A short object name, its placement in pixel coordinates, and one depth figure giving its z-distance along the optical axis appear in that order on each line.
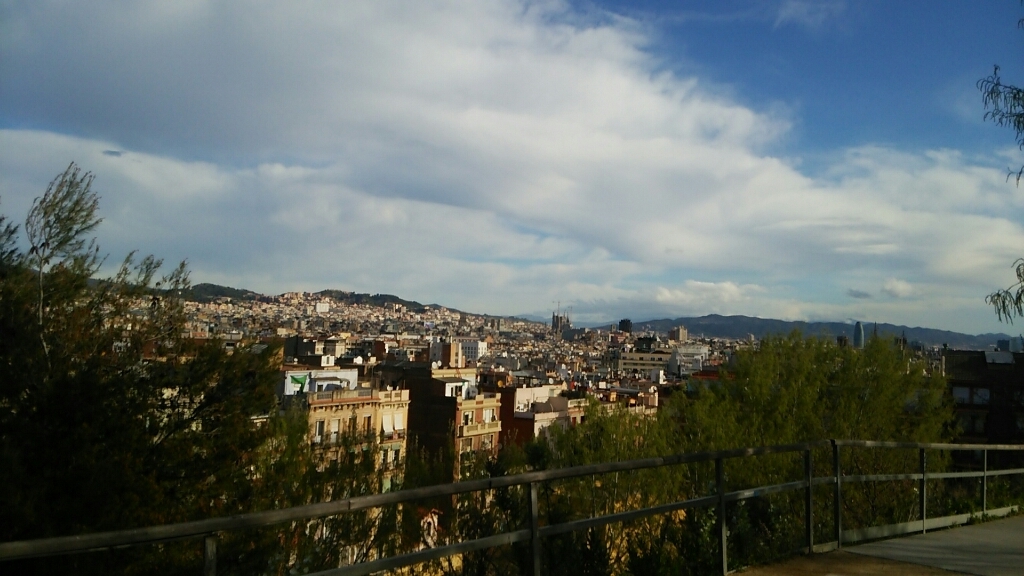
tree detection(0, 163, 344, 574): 12.05
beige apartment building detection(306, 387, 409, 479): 42.94
